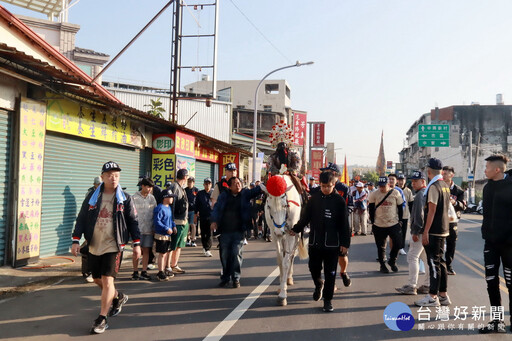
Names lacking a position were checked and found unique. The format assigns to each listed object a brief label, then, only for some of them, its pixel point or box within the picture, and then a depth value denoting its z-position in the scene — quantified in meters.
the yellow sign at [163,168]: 14.52
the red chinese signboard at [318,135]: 46.16
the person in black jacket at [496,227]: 4.91
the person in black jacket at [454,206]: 7.84
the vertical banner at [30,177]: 8.38
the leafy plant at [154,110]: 23.34
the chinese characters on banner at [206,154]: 19.47
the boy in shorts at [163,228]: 7.54
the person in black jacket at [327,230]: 5.84
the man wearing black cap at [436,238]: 5.96
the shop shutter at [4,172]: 8.19
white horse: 6.48
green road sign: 33.03
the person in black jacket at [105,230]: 5.03
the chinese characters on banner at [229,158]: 23.62
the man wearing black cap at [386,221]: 8.55
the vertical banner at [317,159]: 43.50
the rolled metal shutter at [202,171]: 20.30
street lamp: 21.62
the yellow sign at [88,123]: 9.49
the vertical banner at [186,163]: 14.77
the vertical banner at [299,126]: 47.62
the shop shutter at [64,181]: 9.56
